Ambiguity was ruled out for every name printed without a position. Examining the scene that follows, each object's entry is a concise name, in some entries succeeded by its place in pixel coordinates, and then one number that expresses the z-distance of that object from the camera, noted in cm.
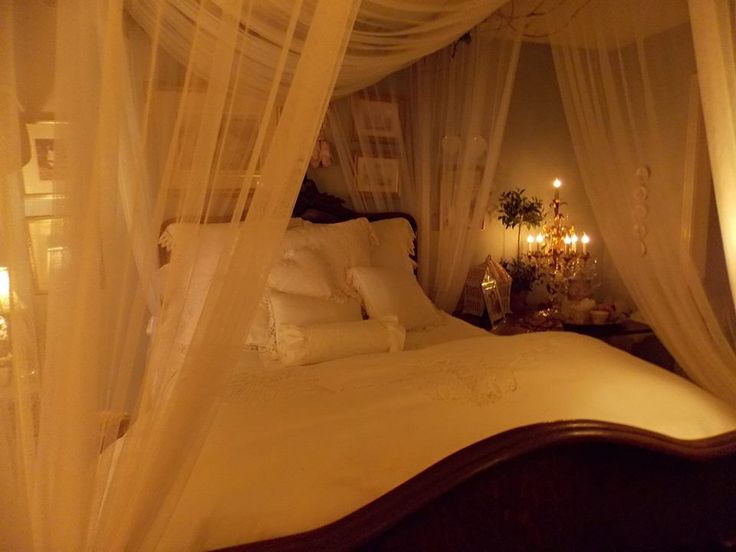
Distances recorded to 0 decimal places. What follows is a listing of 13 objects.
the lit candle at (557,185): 342
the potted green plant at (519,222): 350
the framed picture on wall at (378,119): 293
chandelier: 318
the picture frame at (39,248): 90
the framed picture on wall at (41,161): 88
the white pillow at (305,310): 224
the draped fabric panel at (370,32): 103
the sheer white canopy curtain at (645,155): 165
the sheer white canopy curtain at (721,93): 141
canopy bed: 112
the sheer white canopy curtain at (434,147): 285
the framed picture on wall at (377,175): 301
